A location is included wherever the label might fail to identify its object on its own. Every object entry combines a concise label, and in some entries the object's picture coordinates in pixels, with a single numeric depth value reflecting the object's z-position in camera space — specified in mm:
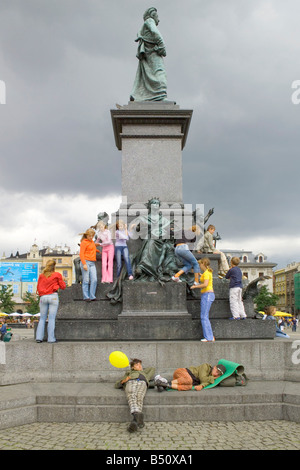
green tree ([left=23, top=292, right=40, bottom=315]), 71500
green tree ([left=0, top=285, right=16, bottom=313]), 71375
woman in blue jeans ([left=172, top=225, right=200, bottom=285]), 9625
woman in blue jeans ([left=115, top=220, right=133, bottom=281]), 9898
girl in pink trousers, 9977
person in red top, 8312
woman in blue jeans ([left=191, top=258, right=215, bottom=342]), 8352
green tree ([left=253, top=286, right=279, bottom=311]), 65750
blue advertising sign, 68062
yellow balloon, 7152
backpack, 7086
